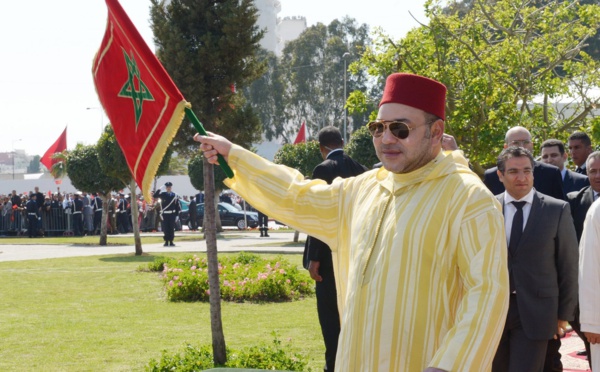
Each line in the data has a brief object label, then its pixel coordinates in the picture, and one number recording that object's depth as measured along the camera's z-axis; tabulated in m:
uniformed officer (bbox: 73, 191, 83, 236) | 35.16
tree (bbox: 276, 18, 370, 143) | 66.69
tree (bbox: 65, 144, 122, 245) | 27.14
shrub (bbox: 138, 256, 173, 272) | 16.94
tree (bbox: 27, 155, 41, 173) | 141.50
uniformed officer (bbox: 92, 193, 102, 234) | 36.62
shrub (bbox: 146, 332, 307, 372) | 6.63
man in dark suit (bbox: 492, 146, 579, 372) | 5.61
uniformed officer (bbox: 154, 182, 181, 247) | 25.52
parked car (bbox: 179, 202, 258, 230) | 39.97
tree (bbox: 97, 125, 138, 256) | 22.19
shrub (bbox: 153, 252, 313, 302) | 12.73
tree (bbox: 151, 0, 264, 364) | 13.42
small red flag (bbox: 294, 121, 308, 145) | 36.03
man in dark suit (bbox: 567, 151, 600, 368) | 6.75
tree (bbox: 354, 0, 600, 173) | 14.12
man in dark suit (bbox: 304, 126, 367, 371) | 6.82
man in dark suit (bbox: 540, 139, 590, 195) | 8.19
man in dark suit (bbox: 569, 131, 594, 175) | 8.90
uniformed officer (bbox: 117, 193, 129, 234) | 37.75
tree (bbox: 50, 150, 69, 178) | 40.69
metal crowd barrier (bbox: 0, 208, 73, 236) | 35.88
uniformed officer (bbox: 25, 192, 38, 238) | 34.44
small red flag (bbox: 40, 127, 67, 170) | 38.84
